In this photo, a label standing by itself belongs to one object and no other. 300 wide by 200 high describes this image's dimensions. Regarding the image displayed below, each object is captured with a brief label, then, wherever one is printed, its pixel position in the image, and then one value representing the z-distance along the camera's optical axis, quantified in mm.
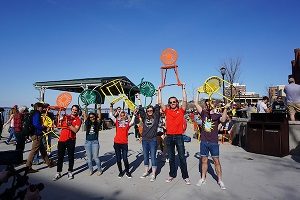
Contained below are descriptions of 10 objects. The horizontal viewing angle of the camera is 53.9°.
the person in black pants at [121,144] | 7337
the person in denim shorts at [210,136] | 6293
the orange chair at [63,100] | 10414
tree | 32875
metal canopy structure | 22594
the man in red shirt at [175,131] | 6777
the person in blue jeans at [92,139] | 7520
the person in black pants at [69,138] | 7258
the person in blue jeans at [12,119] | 12831
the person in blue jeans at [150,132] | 7191
